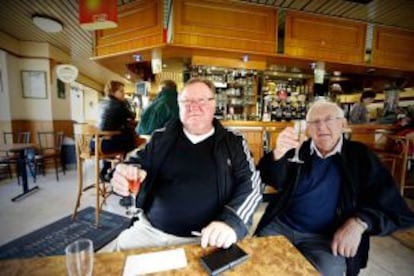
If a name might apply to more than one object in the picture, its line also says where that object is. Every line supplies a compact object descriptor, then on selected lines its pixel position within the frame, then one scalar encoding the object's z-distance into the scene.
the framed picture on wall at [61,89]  5.54
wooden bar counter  3.60
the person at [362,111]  4.24
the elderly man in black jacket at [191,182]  1.20
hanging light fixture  2.40
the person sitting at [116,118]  2.95
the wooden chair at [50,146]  4.68
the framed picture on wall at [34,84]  4.99
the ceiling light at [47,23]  3.75
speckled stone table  0.68
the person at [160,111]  2.51
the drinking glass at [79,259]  0.65
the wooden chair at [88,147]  2.37
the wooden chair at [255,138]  3.70
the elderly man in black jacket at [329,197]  1.13
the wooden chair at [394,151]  2.96
